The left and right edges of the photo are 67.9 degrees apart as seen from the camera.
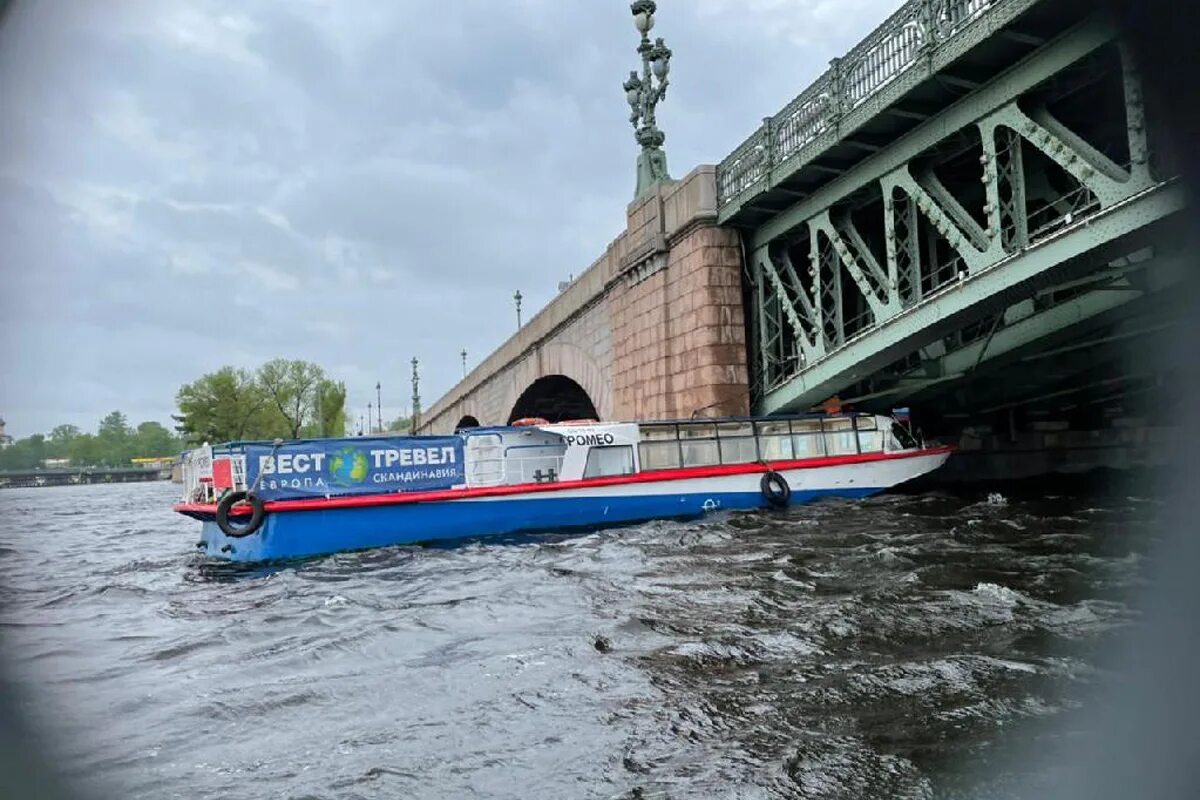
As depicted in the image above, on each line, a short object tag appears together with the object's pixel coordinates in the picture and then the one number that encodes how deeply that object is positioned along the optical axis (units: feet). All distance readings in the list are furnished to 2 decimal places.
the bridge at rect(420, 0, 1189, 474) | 37.96
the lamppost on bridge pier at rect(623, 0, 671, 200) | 64.90
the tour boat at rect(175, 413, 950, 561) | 50.70
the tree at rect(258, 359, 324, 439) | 297.53
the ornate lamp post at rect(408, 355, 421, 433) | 281.95
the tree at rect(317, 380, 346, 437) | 301.22
